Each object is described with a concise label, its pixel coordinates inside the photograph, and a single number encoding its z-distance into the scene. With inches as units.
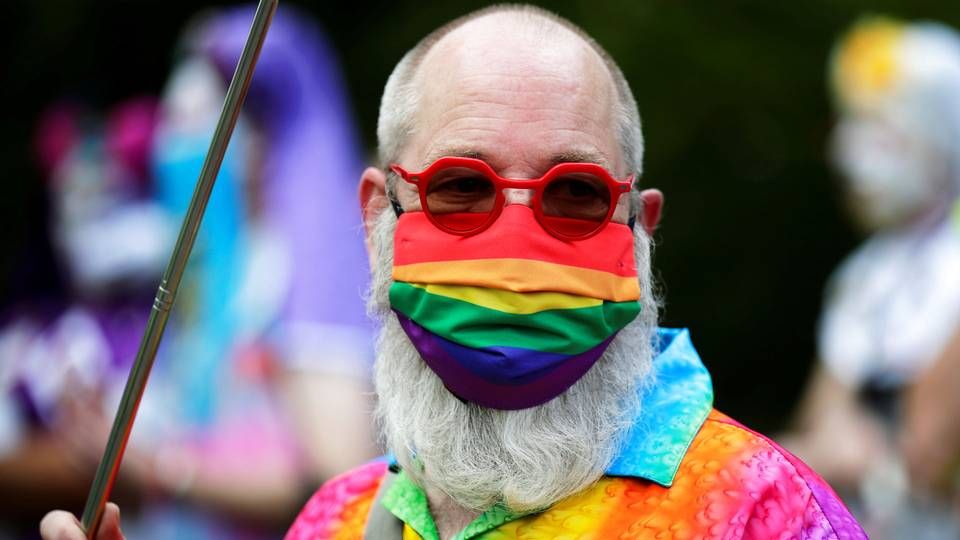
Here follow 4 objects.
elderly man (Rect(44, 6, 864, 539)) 165.2
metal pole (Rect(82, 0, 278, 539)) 156.5
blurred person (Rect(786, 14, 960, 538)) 341.4
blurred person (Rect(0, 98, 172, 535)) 435.2
